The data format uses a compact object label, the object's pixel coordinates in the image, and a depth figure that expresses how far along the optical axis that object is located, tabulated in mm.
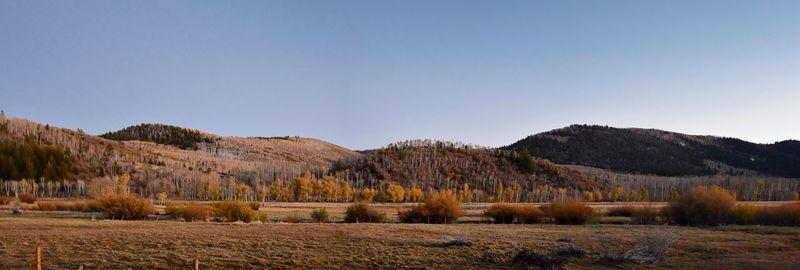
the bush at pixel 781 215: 49500
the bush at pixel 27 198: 68125
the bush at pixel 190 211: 45553
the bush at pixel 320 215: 49719
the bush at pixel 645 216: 53938
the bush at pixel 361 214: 51250
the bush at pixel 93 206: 51922
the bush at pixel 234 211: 45781
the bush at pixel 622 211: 63262
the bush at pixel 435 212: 51781
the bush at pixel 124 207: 44969
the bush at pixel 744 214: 50781
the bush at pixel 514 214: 52344
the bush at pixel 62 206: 56112
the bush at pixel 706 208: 50281
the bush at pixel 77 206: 55631
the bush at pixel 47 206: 54625
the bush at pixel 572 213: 49962
